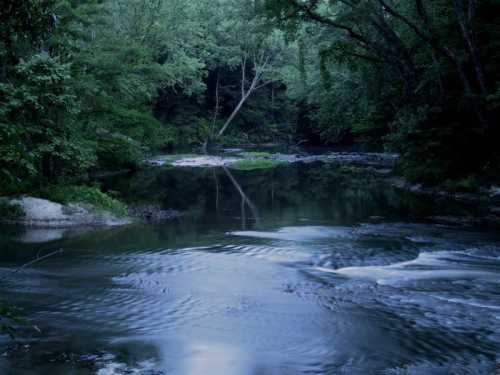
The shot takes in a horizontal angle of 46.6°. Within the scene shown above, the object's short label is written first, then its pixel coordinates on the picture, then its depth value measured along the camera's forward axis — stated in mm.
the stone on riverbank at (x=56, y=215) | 15500
